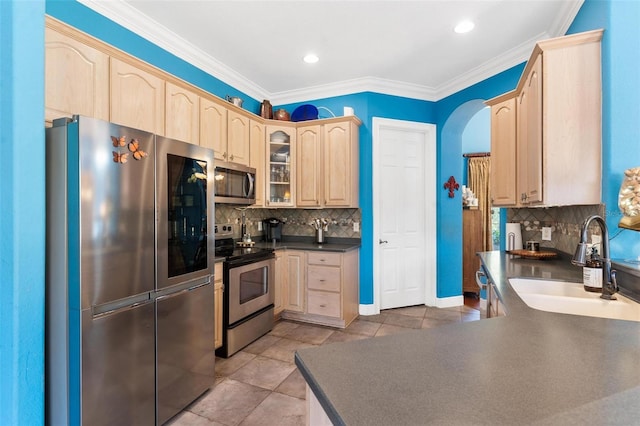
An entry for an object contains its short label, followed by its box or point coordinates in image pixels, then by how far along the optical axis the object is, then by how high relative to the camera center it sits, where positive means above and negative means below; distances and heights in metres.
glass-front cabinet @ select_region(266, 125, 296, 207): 3.82 +0.55
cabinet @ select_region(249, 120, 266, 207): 3.52 +0.66
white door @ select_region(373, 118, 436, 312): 3.98 -0.05
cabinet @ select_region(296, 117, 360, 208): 3.62 +0.57
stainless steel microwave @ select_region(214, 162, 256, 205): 2.93 +0.28
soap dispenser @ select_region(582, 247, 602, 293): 1.54 -0.32
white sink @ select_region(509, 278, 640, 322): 1.39 -0.45
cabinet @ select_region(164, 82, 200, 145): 2.46 +0.82
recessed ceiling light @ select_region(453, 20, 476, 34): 2.63 +1.60
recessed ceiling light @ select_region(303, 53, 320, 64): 3.17 +1.60
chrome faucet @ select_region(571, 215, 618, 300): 1.36 -0.22
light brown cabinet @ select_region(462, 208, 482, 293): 4.67 -0.50
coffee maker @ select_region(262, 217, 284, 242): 4.06 -0.24
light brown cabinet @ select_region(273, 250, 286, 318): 3.47 -0.81
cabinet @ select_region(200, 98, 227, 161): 2.81 +0.80
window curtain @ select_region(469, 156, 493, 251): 6.27 +0.63
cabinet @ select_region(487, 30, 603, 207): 1.88 +0.56
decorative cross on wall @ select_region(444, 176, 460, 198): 4.06 +0.32
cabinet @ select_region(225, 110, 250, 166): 3.16 +0.78
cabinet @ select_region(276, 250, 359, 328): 3.40 -0.86
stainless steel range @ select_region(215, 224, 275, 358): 2.70 -0.77
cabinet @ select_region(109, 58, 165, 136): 2.06 +0.81
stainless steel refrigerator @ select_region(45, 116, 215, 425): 1.43 -0.34
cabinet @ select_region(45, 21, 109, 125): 1.72 +0.80
